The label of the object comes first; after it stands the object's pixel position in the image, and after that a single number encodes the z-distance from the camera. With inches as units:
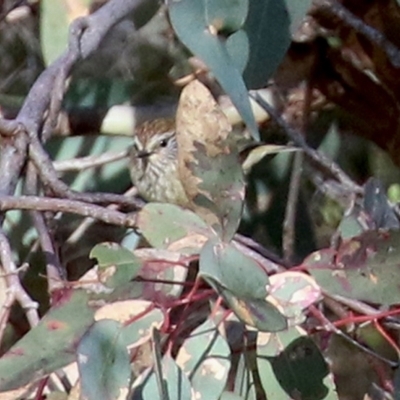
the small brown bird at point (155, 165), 202.5
